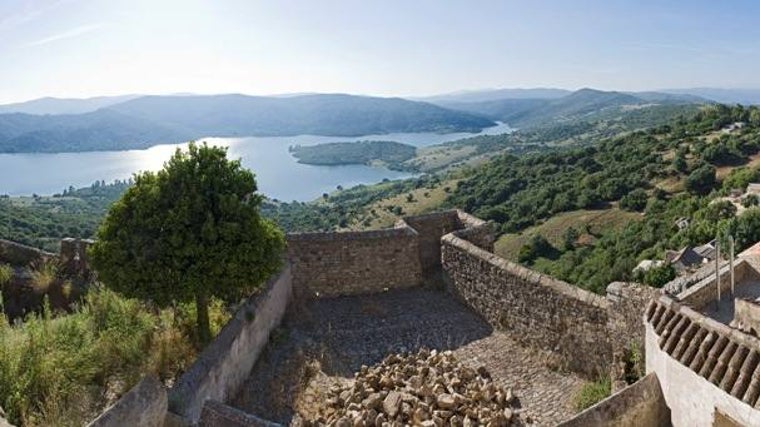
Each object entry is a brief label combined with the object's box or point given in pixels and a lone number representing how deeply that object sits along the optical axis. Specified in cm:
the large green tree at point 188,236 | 877
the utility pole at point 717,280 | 770
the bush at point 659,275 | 2916
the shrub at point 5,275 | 1048
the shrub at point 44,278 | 1066
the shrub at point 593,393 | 788
